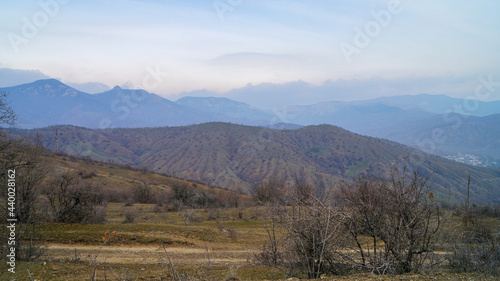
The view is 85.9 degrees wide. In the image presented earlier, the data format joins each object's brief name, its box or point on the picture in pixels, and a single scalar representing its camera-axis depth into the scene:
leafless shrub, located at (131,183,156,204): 41.52
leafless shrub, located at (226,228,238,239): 18.51
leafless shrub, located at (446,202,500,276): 6.95
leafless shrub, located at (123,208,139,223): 22.09
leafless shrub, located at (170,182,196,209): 39.04
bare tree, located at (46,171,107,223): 18.66
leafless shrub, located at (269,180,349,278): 6.00
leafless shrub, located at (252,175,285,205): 36.29
